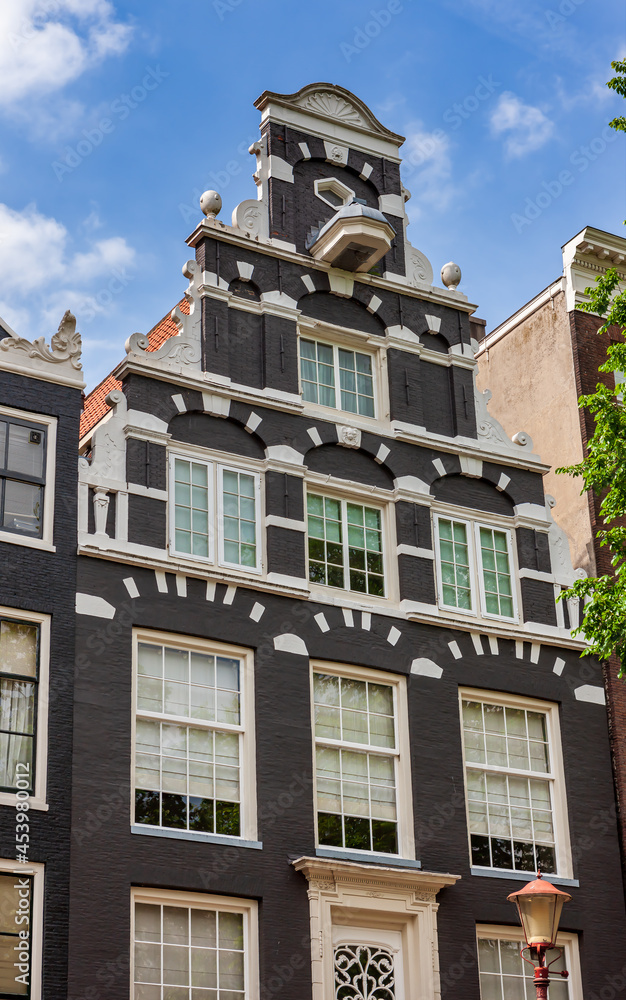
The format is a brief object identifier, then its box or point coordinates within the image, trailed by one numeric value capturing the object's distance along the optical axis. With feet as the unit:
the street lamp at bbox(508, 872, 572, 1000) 54.49
